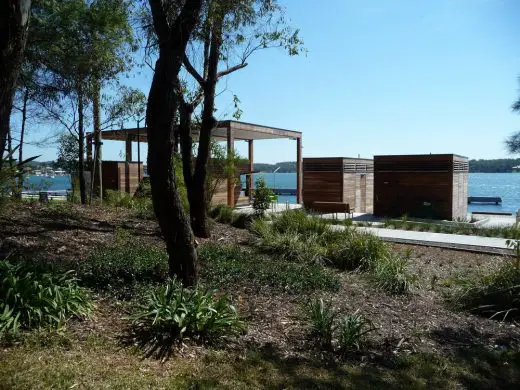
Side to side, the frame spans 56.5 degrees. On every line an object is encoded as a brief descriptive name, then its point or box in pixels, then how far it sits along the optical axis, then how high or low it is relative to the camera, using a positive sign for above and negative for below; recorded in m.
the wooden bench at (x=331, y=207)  16.16 -1.01
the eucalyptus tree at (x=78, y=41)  9.11 +2.69
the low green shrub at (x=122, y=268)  5.38 -1.09
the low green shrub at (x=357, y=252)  7.76 -1.23
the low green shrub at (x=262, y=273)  6.03 -1.27
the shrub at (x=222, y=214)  11.66 -0.89
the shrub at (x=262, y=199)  13.20 -0.59
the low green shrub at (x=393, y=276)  6.58 -1.40
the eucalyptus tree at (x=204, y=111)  8.97 +1.28
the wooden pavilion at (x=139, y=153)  18.28 +1.04
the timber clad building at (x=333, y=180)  19.83 -0.11
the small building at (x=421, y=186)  17.39 -0.30
